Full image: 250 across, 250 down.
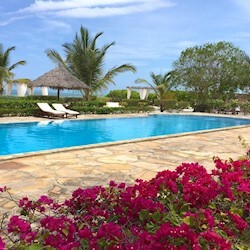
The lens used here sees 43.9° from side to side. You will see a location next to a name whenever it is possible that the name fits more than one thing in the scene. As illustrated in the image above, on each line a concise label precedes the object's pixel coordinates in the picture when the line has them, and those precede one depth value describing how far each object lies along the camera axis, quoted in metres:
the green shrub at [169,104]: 25.00
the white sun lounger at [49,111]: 16.09
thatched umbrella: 19.40
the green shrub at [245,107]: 24.62
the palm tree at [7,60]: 27.17
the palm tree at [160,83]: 24.98
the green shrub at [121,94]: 34.34
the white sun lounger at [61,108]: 16.61
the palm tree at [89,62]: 22.38
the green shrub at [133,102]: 25.23
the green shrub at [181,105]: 25.35
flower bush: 1.87
